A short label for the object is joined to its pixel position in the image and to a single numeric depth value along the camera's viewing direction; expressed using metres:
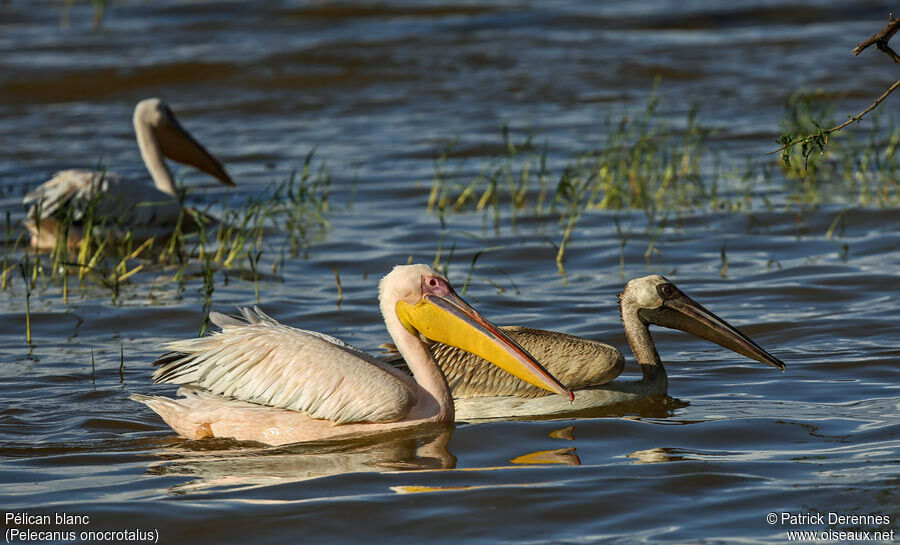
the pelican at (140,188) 16.05
